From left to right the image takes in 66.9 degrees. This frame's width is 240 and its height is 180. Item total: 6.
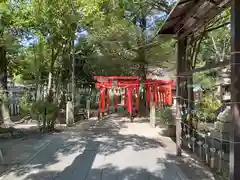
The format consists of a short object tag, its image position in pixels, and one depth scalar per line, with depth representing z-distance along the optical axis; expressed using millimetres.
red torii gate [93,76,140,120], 7371
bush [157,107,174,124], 4912
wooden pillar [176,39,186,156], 3611
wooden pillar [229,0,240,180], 1591
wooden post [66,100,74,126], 6941
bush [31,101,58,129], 5458
